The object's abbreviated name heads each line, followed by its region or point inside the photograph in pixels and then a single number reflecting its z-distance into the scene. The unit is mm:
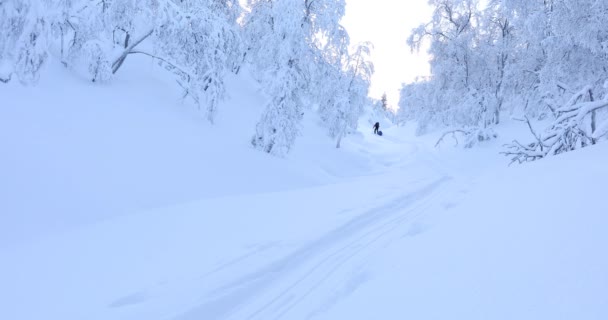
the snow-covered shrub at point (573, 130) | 6922
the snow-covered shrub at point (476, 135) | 19797
